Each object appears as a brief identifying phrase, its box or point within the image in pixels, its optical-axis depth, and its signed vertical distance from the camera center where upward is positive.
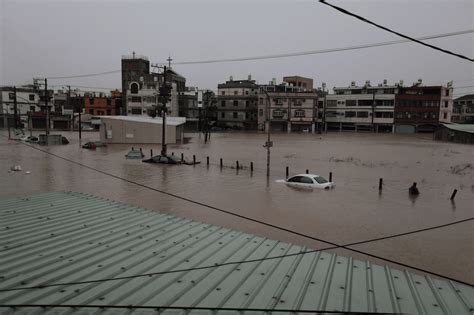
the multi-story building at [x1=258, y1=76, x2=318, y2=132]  96.75 +1.54
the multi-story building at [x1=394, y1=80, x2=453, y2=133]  91.00 +2.38
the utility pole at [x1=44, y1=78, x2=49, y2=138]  51.84 -0.54
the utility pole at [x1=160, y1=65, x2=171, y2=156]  35.38 +1.68
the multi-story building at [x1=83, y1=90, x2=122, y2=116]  100.44 +1.37
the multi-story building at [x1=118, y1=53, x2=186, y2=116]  89.56 +5.62
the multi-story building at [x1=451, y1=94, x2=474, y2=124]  119.81 +2.82
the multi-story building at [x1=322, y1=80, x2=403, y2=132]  95.56 +2.00
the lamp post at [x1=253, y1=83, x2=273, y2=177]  27.40 -2.30
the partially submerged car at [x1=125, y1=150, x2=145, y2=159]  37.71 -4.48
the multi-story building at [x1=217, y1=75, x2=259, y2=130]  101.31 +2.40
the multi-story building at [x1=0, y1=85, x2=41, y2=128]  97.04 +0.94
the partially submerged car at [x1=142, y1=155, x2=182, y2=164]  34.09 -4.43
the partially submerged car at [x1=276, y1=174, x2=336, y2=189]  23.55 -4.33
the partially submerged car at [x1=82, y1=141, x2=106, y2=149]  47.78 -4.58
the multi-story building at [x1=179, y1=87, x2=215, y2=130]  97.19 +1.55
